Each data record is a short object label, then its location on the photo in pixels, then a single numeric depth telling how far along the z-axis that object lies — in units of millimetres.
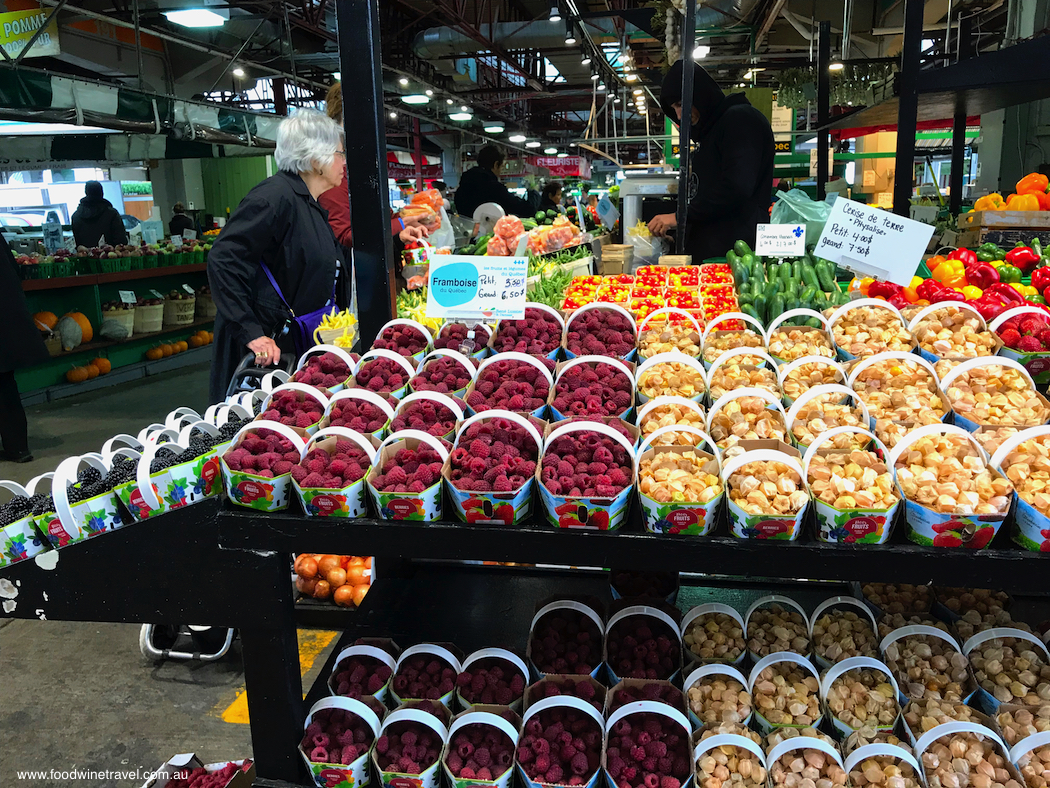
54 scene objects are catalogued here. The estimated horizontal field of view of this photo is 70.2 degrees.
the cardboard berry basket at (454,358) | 1835
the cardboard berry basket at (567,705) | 1586
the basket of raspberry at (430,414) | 1597
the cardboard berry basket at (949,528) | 1270
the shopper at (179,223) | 11789
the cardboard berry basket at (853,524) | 1293
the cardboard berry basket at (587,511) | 1360
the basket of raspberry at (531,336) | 2000
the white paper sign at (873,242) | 2164
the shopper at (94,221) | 9305
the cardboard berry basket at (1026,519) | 1247
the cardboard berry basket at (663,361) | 1781
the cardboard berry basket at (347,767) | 1585
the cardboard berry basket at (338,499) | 1438
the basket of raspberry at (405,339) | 2026
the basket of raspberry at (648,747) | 1476
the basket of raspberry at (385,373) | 1798
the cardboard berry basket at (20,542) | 1642
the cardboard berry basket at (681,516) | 1336
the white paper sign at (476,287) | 1965
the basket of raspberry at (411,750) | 1563
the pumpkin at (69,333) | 7133
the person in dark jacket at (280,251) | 3035
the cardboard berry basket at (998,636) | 1681
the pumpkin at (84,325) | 7367
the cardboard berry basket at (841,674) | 1576
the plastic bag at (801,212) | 3773
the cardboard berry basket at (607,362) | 1790
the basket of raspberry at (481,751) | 1525
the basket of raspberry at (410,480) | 1416
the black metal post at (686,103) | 3217
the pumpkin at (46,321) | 6918
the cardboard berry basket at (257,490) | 1458
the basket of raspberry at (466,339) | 1995
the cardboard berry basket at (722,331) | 2000
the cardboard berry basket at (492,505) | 1384
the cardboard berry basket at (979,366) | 1657
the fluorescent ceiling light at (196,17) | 7609
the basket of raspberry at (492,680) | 1699
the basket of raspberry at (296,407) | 1646
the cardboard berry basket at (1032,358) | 1882
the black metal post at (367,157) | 1826
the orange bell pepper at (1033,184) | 4703
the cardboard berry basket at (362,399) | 1661
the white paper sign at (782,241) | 2832
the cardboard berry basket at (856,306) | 2037
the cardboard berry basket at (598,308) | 2107
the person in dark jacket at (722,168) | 3875
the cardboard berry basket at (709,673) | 1672
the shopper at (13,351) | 4859
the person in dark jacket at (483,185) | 6965
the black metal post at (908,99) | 3051
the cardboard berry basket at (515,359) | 1774
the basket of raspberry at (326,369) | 1862
